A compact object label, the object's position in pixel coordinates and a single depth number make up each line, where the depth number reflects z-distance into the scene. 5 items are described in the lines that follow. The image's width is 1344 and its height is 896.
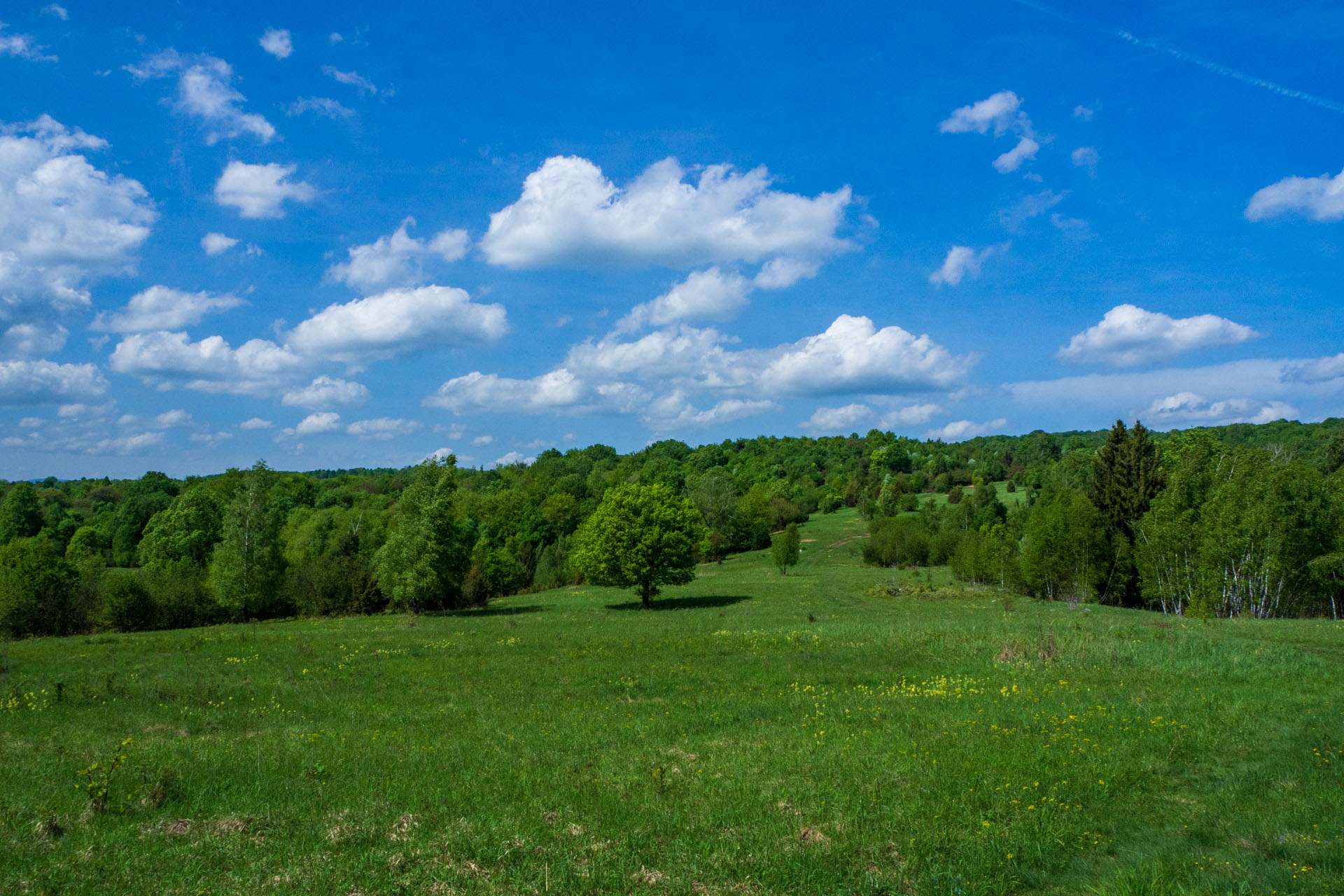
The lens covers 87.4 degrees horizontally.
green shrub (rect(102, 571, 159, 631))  42.47
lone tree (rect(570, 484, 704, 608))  51.25
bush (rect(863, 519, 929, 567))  88.38
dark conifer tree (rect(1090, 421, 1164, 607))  58.59
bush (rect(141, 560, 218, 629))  45.47
